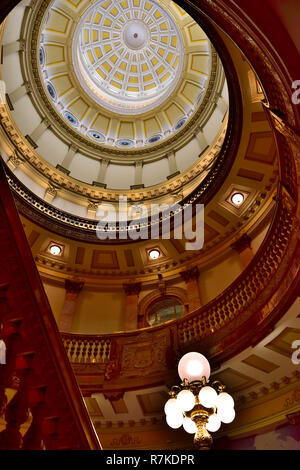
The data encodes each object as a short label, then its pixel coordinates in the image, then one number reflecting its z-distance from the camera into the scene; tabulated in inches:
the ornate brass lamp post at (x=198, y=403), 178.1
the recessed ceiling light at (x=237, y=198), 492.7
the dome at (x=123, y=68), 720.3
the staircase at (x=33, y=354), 125.0
